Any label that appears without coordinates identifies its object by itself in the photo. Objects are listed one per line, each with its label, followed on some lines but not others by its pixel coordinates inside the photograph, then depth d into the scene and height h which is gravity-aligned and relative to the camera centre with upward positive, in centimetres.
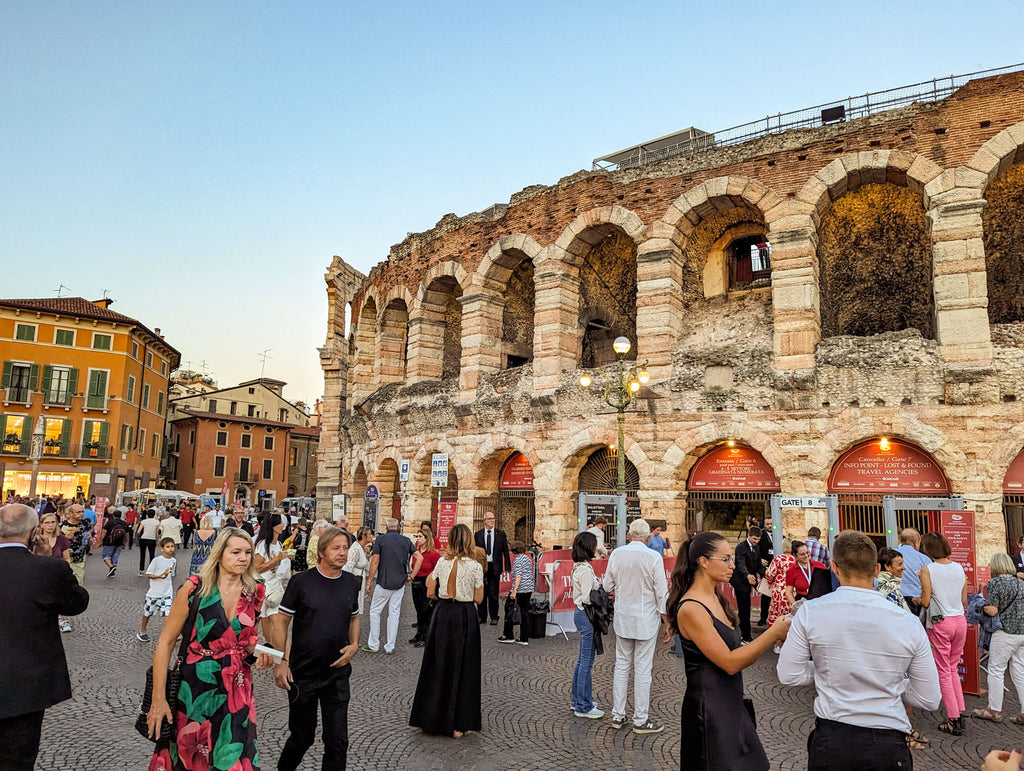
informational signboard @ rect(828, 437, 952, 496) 1256 +38
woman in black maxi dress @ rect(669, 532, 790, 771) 321 -90
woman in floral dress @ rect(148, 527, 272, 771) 334 -96
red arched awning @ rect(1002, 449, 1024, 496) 1196 +27
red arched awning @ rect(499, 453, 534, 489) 1745 +26
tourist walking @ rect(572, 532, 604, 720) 628 -129
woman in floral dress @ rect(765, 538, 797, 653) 844 -114
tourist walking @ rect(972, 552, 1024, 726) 619 -120
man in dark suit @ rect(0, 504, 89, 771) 344 -82
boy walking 895 -142
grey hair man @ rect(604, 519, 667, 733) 589 -116
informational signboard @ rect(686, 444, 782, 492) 1412 +34
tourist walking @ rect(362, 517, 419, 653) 868 -124
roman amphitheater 1255 +365
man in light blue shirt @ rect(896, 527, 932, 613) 691 -81
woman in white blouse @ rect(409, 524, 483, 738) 560 -145
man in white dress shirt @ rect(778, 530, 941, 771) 271 -74
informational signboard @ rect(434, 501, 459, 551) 1689 -85
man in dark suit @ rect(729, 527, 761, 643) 957 -124
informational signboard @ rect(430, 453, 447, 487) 1516 +28
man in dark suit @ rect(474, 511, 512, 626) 1138 -124
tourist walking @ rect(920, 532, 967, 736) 639 -104
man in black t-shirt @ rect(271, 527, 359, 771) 411 -103
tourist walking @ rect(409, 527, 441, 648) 948 -143
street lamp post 1224 +148
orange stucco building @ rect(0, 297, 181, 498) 3244 +392
